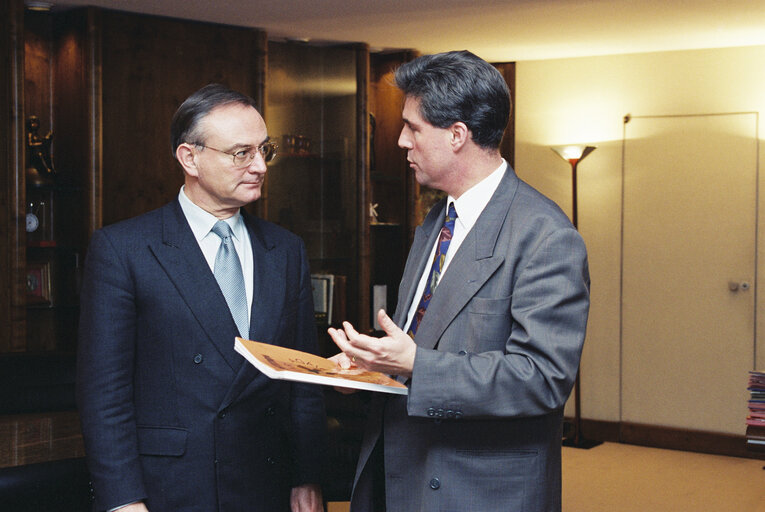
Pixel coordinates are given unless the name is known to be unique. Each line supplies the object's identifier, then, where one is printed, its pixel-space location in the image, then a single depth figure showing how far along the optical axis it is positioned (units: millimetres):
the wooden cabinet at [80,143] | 4770
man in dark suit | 1870
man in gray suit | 1626
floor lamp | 6211
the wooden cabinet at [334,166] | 5891
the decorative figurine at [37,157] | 4797
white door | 5973
